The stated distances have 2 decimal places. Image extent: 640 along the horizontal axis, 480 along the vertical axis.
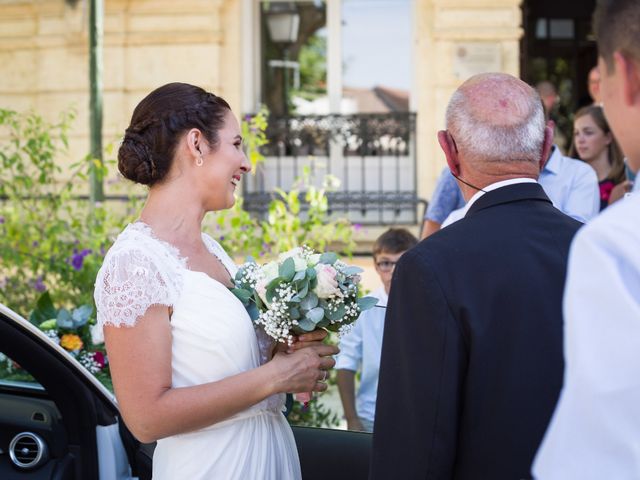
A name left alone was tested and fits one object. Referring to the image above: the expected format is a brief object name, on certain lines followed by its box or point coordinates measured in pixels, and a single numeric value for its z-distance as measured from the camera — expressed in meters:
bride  2.27
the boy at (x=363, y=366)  3.59
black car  2.91
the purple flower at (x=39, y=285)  6.25
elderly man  1.84
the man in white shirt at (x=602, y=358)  1.07
